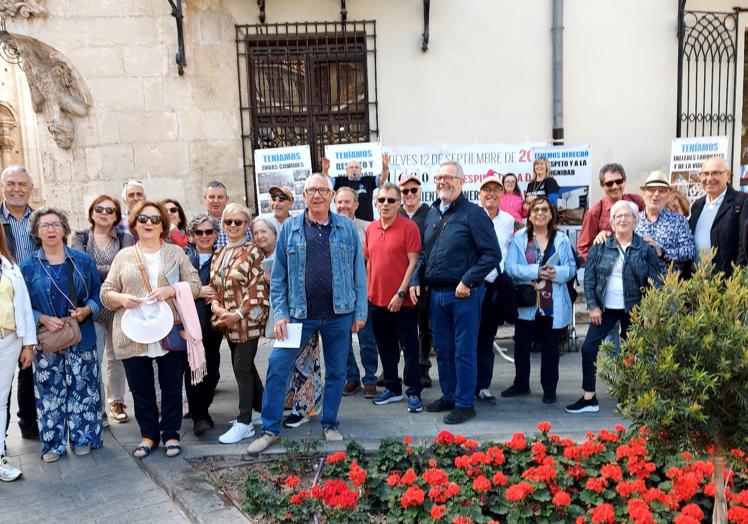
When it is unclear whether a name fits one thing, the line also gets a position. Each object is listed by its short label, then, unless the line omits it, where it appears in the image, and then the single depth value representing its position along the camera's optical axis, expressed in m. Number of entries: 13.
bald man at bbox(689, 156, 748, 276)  4.82
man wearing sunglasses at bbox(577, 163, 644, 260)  5.32
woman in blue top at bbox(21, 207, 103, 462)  4.08
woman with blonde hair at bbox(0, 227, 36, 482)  3.79
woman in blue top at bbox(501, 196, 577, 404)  4.95
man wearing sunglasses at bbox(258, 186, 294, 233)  5.49
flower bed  2.97
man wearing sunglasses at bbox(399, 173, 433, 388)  5.00
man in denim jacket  4.17
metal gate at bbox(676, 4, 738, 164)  8.33
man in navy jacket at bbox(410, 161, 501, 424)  4.51
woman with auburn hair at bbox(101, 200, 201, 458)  4.07
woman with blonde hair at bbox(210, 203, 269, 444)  4.30
